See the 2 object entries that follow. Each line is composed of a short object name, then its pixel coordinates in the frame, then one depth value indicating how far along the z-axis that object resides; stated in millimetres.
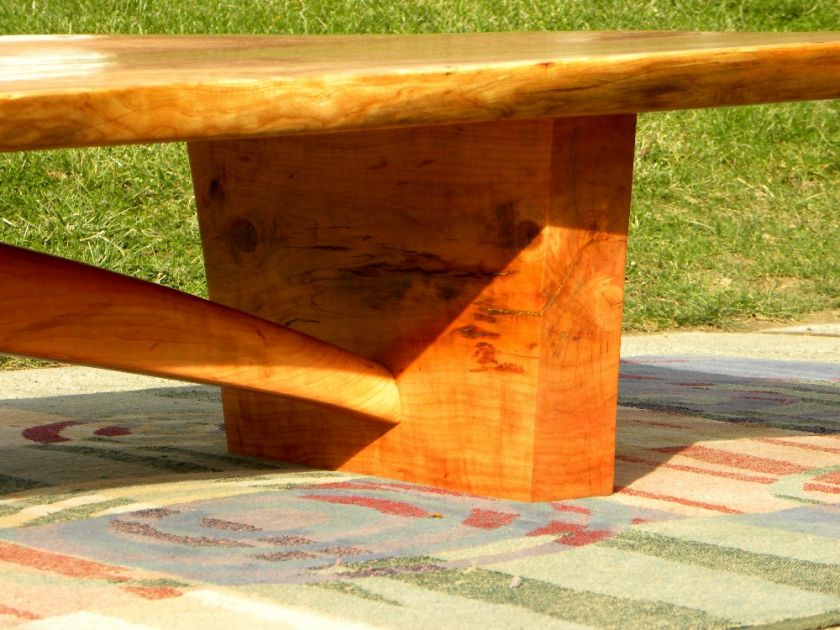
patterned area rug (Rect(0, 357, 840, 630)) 4182
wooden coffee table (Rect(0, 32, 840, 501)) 4322
